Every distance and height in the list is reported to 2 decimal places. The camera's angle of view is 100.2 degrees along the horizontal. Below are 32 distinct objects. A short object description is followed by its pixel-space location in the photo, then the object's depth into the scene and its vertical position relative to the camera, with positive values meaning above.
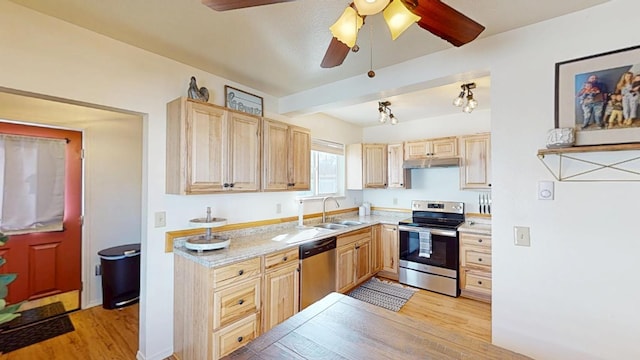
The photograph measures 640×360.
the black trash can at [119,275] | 2.93 -1.04
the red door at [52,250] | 2.70 -0.71
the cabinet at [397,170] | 4.14 +0.19
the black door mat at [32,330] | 2.30 -1.38
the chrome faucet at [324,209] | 3.88 -0.39
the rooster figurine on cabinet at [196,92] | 2.20 +0.75
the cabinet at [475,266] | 3.18 -1.02
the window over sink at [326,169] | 3.93 +0.21
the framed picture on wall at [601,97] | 1.41 +0.47
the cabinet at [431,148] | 3.71 +0.50
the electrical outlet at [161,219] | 2.15 -0.30
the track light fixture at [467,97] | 2.71 +0.86
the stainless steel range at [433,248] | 3.37 -0.87
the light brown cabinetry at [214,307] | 1.87 -0.93
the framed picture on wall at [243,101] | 2.60 +0.83
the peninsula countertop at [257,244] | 1.97 -0.56
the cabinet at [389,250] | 3.88 -1.00
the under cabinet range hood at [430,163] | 3.62 +0.27
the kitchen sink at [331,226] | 3.68 -0.61
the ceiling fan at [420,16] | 1.06 +0.71
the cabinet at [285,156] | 2.69 +0.28
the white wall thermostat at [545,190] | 1.62 -0.05
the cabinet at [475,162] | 3.46 +0.27
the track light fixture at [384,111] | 3.41 +0.94
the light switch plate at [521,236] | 1.69 -0.34
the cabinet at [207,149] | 2.06 +0.28
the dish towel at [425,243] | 3.52 -0.81
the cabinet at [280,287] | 2.25 -0.93
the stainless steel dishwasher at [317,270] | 2.62 -0.92
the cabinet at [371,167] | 4.31 +0.24
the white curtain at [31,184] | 2.66 -0.02
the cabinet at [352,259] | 3.19 -0.98
